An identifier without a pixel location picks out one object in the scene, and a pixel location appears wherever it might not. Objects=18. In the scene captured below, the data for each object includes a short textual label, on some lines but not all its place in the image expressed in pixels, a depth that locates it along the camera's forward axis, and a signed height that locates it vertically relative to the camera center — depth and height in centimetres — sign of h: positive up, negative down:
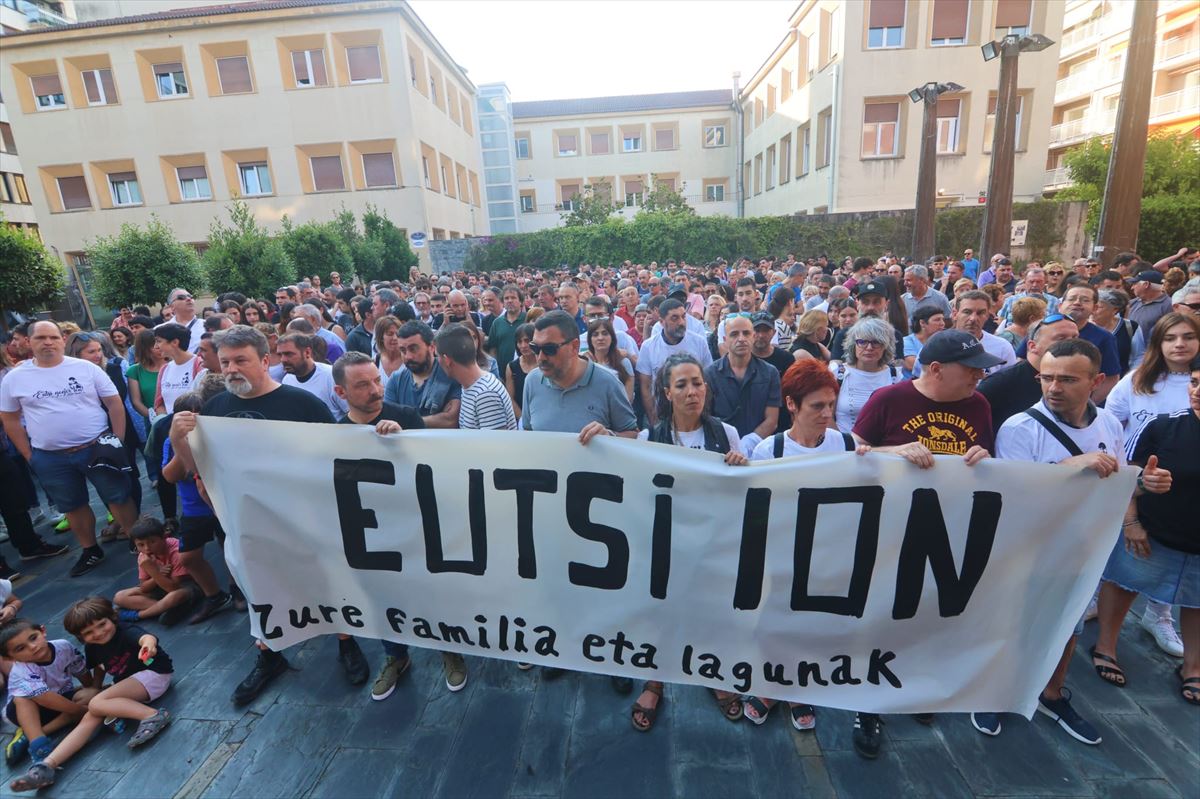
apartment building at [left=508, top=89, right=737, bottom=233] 3866 +759
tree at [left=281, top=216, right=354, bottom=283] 1602 +78
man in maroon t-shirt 261 -76
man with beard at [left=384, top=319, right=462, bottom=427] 366 -74
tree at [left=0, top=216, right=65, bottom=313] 1052 +37
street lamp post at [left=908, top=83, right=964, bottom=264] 1085 +129
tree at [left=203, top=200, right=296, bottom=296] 1277 +39
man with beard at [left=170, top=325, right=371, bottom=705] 297 -65
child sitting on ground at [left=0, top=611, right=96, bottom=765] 273 -194
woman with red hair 255 -79
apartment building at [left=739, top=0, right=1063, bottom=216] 2109 +577
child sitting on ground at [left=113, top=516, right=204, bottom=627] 367 -194
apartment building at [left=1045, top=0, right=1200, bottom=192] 2888 +894
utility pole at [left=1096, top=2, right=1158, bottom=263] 813 +130
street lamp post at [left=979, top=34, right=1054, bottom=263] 902 +156
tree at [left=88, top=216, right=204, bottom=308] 1170 +39
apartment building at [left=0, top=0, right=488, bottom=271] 2200 +648
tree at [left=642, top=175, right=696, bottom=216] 3091 +325
